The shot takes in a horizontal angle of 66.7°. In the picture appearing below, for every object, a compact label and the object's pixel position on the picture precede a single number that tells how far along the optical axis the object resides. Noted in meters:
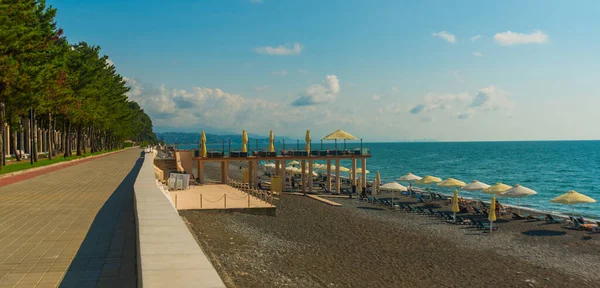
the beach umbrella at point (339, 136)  37.47
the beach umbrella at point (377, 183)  33.16
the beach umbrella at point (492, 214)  21.61
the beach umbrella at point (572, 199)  24.03
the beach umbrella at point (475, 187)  30.56
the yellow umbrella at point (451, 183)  32.73
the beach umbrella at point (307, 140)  36.15
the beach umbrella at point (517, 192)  26.82
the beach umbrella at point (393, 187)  30.62
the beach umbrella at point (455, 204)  24.20
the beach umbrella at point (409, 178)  36.17
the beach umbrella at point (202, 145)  33.12
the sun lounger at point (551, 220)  23.98
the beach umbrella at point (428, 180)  34.59
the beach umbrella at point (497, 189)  28.35
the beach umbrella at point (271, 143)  35.05
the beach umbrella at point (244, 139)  35.28
